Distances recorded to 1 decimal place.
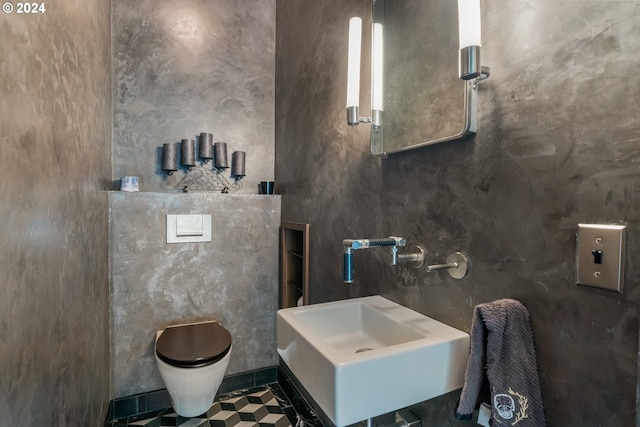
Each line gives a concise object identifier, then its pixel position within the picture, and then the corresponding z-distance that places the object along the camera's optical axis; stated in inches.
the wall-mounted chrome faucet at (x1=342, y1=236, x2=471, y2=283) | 40.1
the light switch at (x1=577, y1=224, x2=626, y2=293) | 25.8
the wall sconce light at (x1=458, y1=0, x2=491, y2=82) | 33.4
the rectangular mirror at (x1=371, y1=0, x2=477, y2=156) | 40.6
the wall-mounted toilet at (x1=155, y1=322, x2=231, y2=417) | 67.3
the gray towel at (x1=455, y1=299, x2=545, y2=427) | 30.6
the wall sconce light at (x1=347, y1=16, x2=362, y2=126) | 53.1
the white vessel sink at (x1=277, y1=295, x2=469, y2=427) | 31.0
